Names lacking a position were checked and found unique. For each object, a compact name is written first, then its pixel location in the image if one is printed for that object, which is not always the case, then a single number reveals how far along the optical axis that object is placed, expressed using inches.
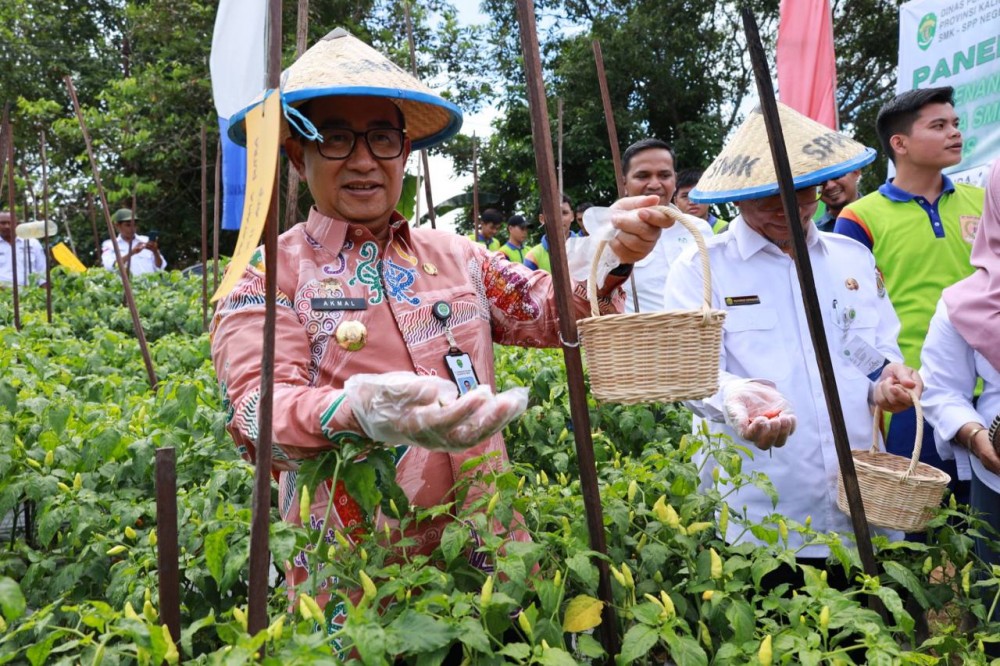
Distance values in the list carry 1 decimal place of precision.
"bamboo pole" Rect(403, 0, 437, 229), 159.9
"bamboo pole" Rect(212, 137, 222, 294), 218.5
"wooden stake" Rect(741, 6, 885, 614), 62.2
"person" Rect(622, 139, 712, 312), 175.8
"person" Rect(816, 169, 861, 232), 192.5
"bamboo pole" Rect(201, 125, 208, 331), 249.5
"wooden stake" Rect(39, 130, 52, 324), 230.5
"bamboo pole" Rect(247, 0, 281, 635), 48.8
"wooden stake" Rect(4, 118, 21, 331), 195.3
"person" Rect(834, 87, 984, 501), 136.3
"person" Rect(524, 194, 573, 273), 241.7
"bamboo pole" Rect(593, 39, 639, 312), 92.9
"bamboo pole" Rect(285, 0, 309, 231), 101.7
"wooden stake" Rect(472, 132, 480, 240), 269.2
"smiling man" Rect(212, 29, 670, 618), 67.2
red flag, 200.5
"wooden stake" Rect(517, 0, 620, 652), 57.4
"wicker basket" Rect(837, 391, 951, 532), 88.0
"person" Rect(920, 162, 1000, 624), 97.5
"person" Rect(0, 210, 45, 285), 351.6
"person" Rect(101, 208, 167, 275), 421.2
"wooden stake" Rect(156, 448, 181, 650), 48.8
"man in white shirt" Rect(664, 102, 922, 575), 94.3
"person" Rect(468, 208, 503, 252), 437.7
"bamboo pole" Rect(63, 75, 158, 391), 151.6
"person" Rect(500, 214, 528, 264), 398.9
